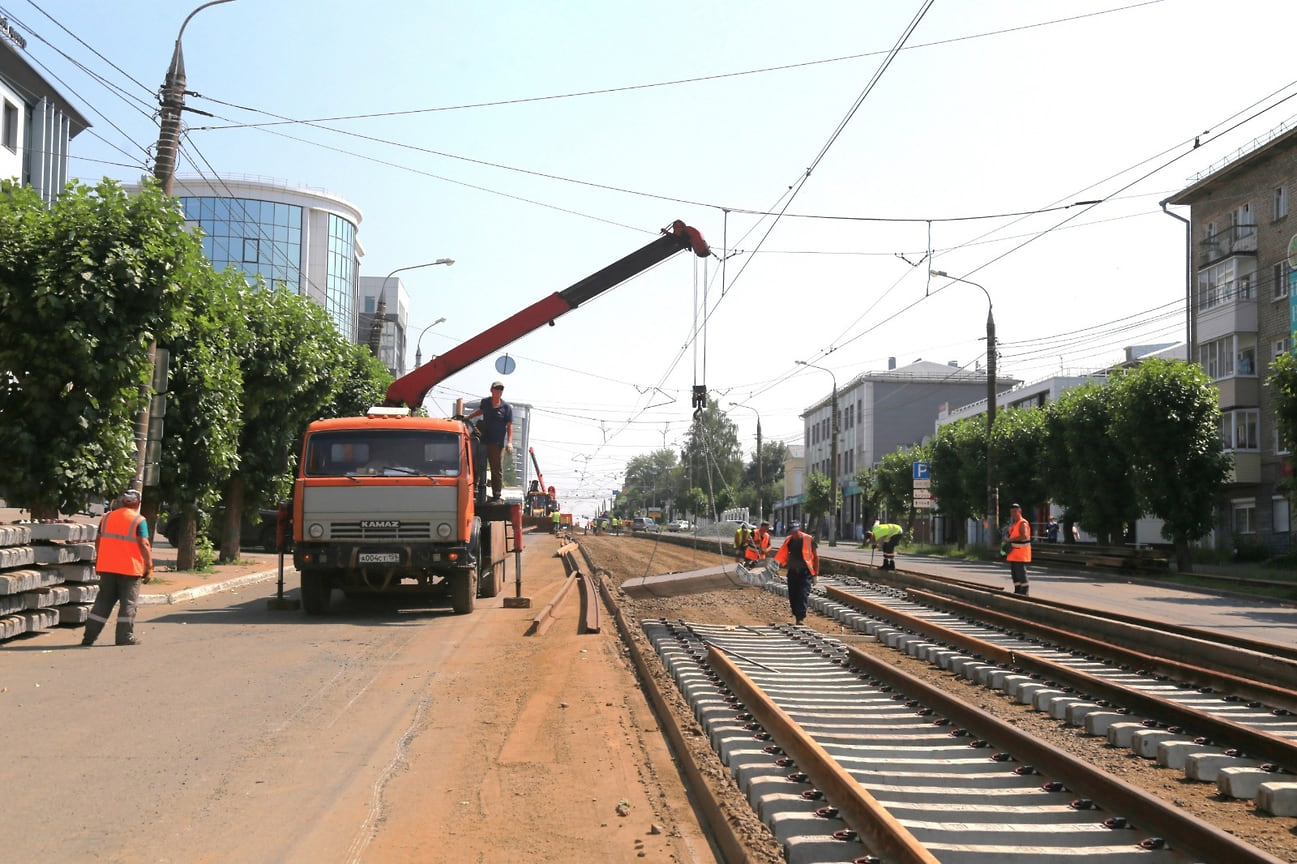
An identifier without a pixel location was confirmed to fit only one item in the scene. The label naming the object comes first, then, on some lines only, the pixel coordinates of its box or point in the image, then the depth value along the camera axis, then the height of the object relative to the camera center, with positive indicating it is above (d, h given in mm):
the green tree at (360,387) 31422 +3122
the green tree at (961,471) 47469 +1505
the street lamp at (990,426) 38344 +2852
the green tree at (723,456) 113812 +4961
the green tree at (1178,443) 33781 +1984
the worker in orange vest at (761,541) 29269 -1027
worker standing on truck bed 18016 +1186
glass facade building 69500 +16953
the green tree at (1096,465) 38031 +1469
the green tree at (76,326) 14188 +2152
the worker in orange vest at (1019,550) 20984 -826
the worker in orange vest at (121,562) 12148 -740
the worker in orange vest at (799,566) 16219 -910
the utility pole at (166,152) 15961 +4901
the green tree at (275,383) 23938 +2500
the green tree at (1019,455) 45250 +2081
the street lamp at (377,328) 34344 +5270
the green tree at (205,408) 19922 +1654
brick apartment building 39125 +7008
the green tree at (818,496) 85562 +586
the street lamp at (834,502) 55094 +88
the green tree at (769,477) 128500 +3419
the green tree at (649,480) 146375 +3014
